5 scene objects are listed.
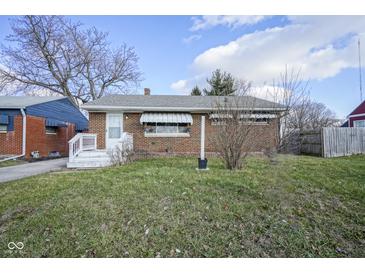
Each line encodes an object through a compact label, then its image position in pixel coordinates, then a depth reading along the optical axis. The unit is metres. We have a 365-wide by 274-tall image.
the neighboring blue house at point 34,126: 12.27
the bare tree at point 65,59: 21.31
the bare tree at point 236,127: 6.43
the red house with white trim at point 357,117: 18.30
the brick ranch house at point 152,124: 11.52
